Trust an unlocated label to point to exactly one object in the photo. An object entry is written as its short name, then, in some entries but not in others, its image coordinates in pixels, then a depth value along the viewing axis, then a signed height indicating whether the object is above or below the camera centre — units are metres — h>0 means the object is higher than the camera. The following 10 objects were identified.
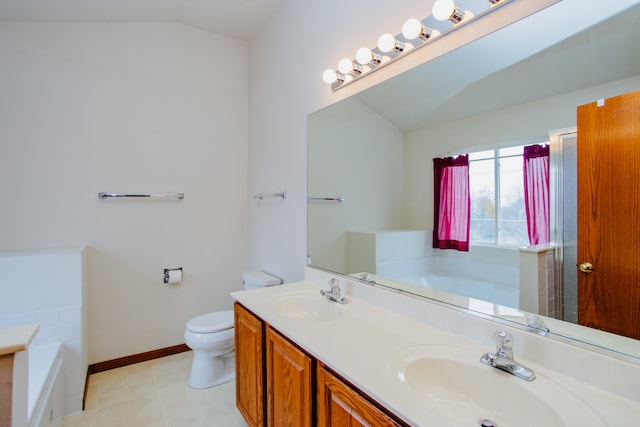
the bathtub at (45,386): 1.41 -0.83
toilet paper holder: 2.68 -0.50
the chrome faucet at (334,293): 1.63 -0.43
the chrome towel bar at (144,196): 2.46 +0.17
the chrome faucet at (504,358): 0.89 -0.44
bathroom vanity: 0.78 -0.47
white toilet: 2.20 -0.92
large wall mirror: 0.90 +0.30
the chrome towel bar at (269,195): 2.43 +0.16
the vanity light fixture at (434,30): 1.04 +0.74
